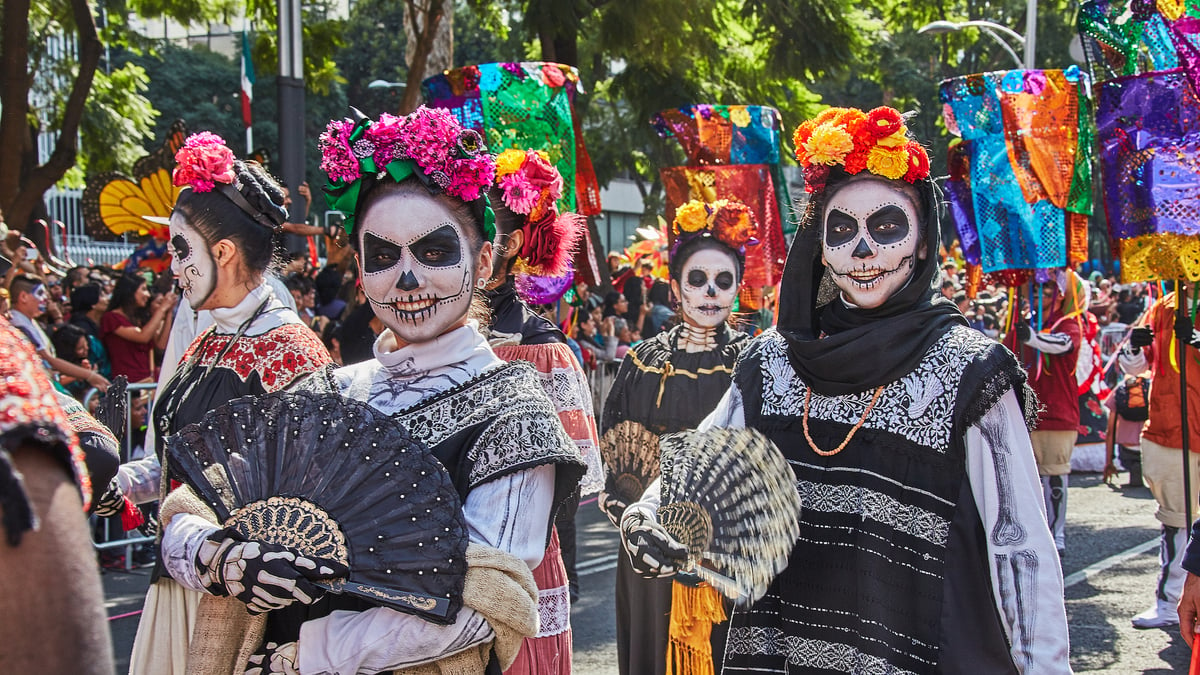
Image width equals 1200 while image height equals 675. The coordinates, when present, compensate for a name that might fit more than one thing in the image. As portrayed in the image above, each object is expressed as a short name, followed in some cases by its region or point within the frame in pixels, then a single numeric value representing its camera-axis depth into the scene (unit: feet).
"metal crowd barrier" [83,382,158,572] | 26.30
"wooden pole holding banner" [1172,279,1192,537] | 20.79
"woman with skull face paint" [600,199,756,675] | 17.26
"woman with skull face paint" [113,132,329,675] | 13.01
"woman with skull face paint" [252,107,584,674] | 7.94
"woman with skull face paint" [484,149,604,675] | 16.01
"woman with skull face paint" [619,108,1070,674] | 9.84
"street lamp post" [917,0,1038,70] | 59.67
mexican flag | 39.29
